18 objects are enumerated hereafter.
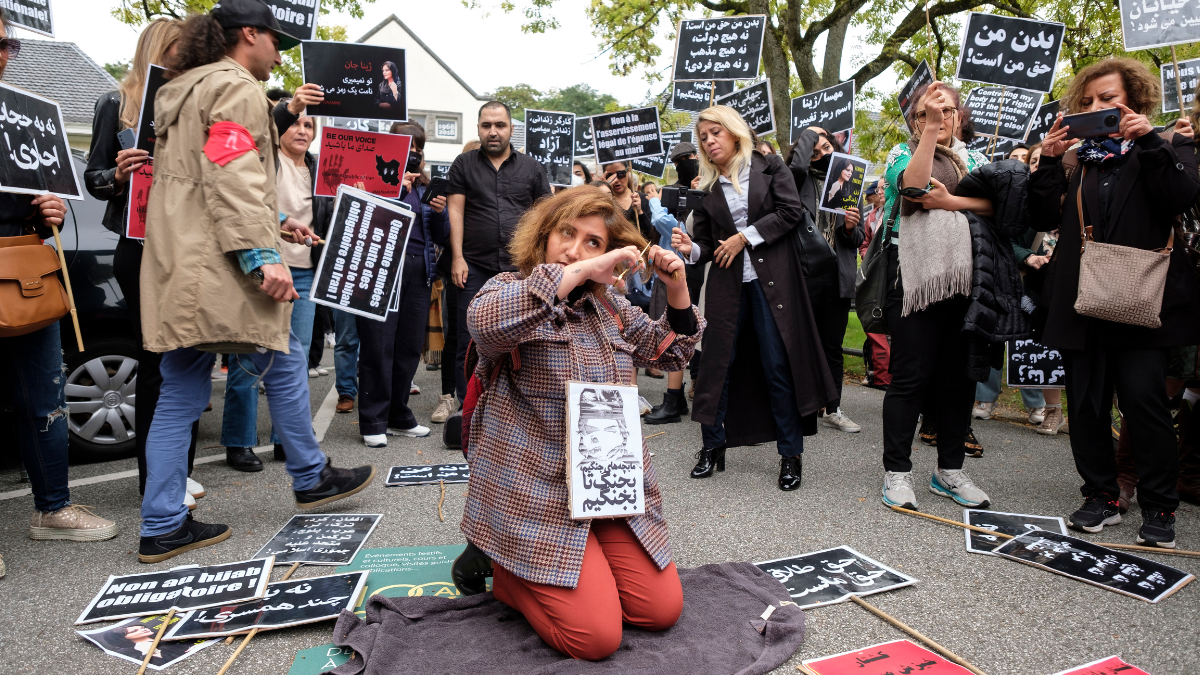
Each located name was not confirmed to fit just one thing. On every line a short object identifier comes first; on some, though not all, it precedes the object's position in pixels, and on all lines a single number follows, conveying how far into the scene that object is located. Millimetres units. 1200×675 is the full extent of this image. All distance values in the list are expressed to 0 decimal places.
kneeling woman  2430
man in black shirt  5750
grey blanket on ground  2361
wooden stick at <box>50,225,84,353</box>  3264
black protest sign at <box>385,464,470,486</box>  4398
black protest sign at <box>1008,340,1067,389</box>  5680
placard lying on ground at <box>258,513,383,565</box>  3240
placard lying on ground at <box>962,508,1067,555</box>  3533
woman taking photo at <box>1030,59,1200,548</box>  3473
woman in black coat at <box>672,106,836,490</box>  4402
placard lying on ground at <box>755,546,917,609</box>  2945
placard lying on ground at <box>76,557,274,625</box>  2752
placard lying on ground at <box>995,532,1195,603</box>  3016
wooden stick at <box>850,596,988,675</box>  2428
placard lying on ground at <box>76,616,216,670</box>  2438
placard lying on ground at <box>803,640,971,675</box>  2359
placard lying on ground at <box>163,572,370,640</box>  2583
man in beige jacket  2986
